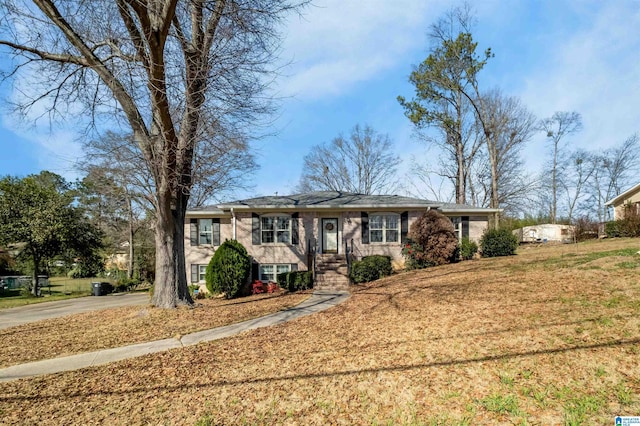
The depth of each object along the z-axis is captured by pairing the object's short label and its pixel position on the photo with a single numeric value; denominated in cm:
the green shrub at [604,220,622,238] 1923
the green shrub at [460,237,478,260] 1526
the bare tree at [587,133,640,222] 3628
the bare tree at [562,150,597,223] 3697
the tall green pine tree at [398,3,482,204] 2239
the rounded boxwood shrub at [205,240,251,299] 1294
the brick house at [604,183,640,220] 1919
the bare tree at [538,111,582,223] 3525
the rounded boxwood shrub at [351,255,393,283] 1364
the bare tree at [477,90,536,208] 2331
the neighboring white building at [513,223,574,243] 2927
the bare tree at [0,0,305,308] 718
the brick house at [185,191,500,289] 1533
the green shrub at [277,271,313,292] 1387
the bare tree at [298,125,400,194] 3133
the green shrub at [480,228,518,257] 1541
